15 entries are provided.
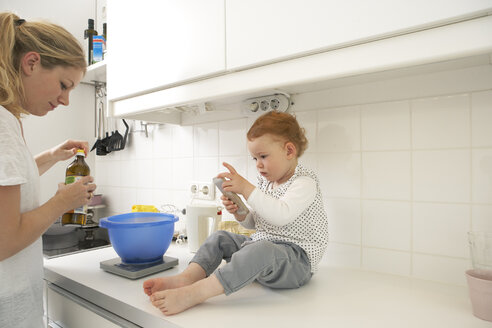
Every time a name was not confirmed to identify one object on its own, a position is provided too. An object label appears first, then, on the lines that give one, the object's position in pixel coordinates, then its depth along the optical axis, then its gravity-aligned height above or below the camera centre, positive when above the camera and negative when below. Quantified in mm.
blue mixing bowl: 923 -226
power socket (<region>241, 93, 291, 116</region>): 1095 +222
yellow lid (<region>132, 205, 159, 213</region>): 1319 -185
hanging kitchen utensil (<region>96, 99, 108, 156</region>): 1837 +121
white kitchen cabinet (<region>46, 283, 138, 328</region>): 765 -409
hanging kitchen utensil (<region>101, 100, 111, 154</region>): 1811 +132
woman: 650 +10
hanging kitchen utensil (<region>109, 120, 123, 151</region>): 1777 +145
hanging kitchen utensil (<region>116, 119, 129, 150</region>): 1733 +132
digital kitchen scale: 897 -309
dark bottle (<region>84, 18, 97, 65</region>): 1751 +756
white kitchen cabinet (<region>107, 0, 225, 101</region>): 902 +403
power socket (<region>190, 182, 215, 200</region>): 1340 -112
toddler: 719 -201
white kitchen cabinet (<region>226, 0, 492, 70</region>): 570 +304
